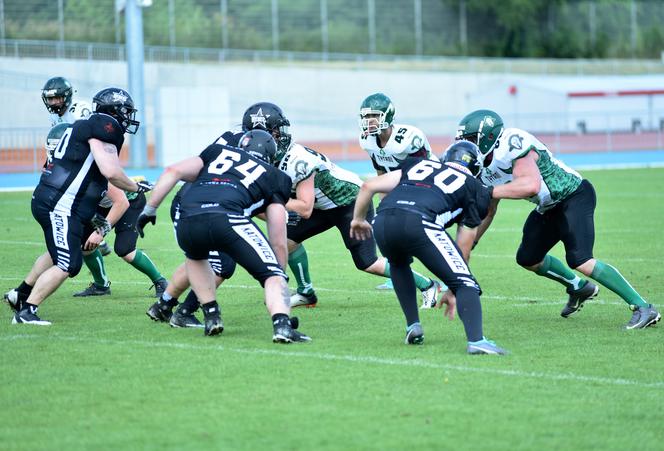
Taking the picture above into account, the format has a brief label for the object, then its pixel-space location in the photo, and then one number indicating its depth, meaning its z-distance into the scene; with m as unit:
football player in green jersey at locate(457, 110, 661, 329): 16.56
